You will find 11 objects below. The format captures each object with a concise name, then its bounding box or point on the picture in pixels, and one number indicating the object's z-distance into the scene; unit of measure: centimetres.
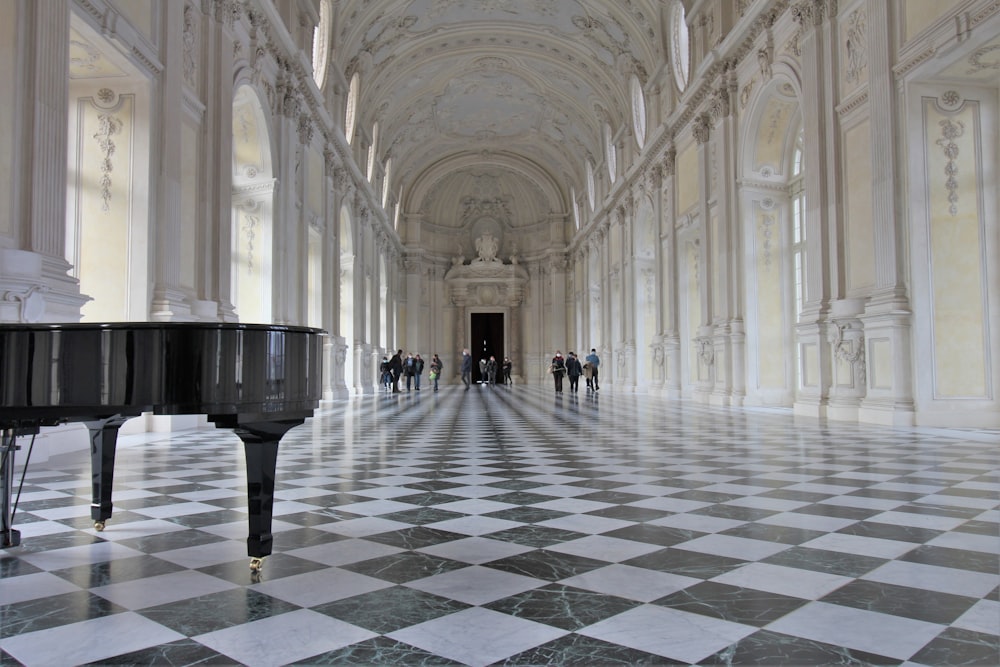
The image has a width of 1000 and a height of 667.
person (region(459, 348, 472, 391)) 2571
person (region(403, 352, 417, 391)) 2327
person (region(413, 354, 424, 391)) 2384
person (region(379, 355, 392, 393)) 2204
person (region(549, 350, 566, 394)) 2064
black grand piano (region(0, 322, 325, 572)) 262
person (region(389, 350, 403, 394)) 2206
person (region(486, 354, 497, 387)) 2990
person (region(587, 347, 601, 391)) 2034
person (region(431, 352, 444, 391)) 2448
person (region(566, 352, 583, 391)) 1981
